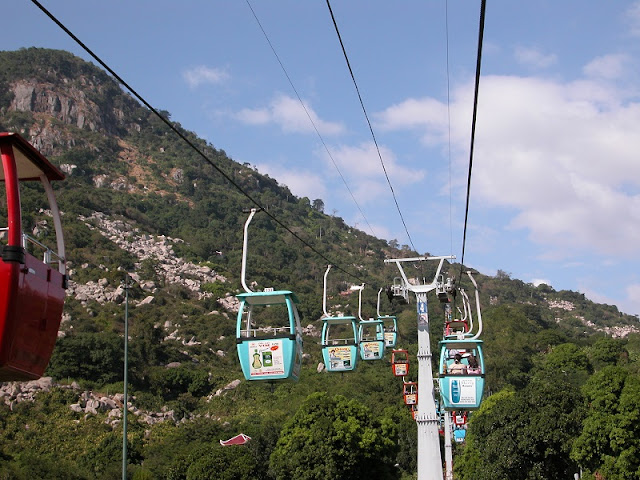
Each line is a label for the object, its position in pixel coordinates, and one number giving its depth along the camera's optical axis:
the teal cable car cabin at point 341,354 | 28.59
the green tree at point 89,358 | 76.94
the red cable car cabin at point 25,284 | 7.97
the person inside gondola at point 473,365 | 27.65
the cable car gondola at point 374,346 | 34.97
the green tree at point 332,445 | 46.84
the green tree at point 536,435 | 38.28
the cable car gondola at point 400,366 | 36.50
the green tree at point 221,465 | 44.62
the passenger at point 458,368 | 27.55
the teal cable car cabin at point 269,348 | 18.03
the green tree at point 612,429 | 32.78
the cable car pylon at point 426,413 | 27.58
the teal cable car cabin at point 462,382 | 27.41
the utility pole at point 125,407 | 32.94
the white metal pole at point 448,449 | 45.75
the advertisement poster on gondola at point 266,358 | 18.14
